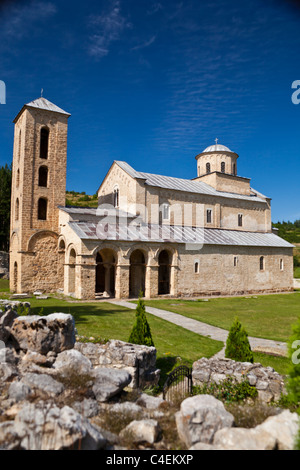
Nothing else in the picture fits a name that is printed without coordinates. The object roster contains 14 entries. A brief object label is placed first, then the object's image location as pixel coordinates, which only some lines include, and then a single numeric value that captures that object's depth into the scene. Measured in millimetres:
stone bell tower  21734
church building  21375
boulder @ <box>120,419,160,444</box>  3750
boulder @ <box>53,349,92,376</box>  5223
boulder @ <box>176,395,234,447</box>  3707
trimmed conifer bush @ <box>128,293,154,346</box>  8147
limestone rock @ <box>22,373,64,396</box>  4426
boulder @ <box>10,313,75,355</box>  5953
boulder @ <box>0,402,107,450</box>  3131
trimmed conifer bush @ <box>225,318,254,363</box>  7562
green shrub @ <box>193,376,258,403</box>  6303
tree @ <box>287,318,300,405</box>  4168
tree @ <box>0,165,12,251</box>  36812
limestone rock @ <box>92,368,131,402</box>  4883
